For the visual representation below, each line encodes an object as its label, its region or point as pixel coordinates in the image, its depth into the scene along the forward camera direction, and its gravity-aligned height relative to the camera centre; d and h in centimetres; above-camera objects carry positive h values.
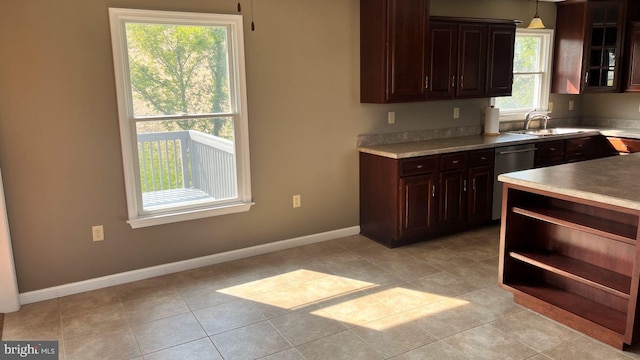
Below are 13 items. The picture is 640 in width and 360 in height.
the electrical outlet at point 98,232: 348 -98
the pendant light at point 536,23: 423 +60
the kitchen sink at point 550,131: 520 -46
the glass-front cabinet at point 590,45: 520 +51
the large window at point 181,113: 345 -12
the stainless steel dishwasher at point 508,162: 463 -70
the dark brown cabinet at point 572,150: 494 -66
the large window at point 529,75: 548 +19
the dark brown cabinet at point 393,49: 407 +39
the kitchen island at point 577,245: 256 -96
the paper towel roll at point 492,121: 511 -32
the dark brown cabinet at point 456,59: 442 +32
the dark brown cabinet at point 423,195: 417 -94
